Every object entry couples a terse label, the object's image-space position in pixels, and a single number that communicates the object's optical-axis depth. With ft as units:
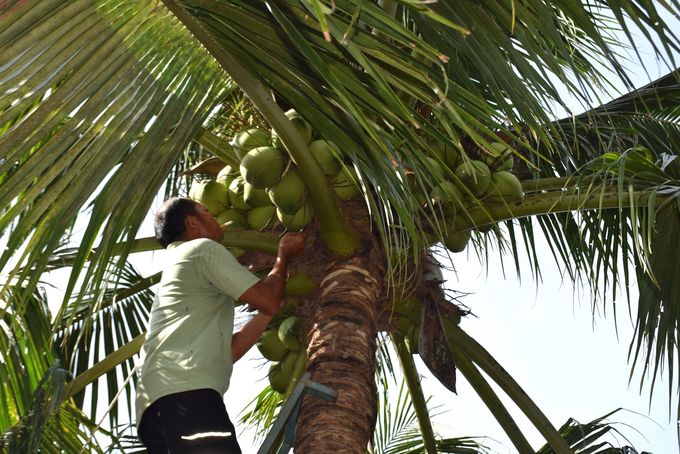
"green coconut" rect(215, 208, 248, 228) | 14.46
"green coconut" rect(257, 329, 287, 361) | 14.61
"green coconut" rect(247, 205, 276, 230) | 14.20
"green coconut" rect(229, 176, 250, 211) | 14.25
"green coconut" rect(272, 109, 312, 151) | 13.12
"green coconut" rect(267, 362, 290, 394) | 14.76
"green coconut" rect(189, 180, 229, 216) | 14.51
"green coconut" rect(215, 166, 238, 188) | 14.76
